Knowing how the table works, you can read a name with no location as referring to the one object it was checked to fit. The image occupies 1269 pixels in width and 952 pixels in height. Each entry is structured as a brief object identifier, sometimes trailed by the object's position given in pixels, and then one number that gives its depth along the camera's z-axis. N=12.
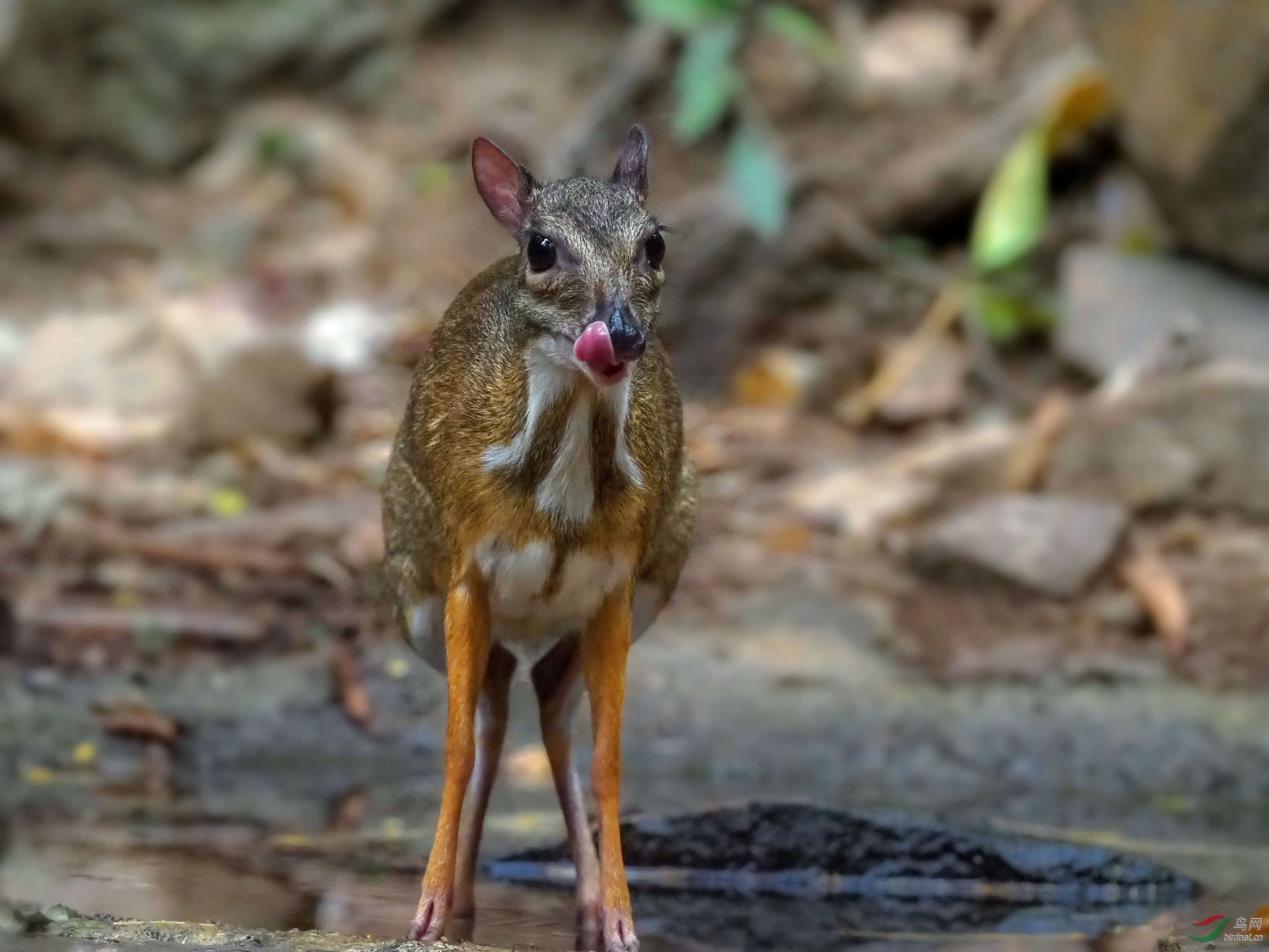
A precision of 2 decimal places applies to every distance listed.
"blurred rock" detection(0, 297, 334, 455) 21.02
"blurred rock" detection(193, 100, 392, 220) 29.16
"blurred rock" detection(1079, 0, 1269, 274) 18.44
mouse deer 8.30
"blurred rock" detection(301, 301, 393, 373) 22.33
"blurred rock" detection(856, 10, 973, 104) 27.67
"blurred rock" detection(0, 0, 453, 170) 29.48
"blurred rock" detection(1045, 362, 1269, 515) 18.34
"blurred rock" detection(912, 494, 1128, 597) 17.11
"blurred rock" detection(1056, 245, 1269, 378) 19.87
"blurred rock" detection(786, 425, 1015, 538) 19.09
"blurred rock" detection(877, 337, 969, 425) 22.50
